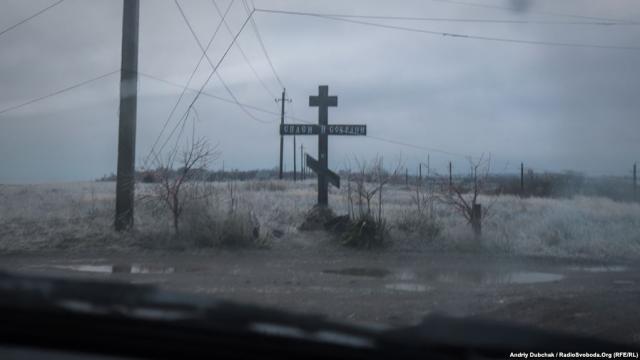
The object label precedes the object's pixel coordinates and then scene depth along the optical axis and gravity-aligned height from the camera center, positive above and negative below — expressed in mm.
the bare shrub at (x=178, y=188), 16469 +77
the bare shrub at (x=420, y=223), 16703 -662
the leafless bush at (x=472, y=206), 16328 -247
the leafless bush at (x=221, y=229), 15641 -776
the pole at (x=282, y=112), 50822 +4542
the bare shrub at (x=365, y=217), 15805 -520
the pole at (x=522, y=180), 37225 +773
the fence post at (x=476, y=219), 16219 -532
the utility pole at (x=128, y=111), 16672 +1813
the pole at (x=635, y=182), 34344 +670
